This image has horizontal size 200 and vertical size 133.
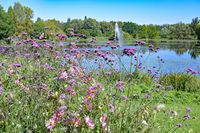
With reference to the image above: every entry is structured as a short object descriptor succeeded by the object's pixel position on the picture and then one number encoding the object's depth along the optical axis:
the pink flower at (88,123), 1.68
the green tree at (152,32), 50.37
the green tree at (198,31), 47.67
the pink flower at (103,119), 1.77
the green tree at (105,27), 43.10
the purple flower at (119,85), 2.22
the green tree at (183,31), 48.99
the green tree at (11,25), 26.56
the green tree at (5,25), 25.45
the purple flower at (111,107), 1.97
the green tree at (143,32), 49.71
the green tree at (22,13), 36.99
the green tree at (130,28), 54.08
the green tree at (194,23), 52.36
